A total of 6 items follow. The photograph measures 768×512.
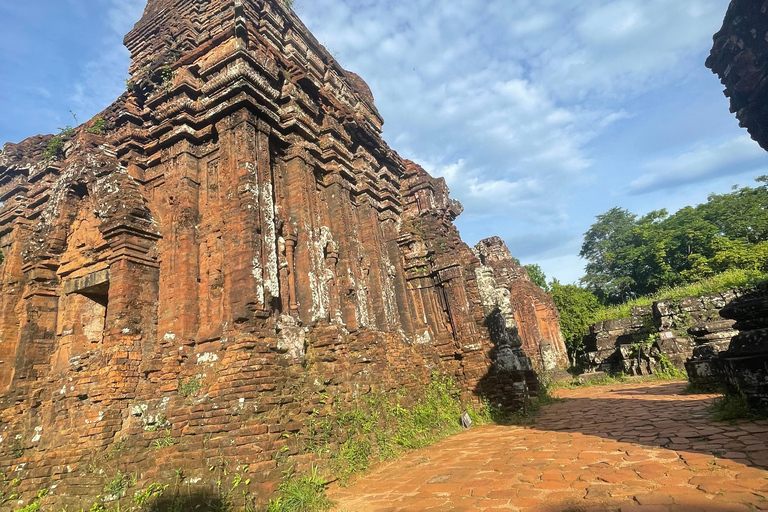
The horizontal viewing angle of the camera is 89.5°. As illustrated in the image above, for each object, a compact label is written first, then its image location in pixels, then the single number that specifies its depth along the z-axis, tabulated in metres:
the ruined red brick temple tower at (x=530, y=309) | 18.89
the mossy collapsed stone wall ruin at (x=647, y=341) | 12.59
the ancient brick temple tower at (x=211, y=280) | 5.36
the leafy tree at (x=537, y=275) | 40.25
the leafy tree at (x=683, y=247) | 24.17
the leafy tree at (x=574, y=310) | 24.95
